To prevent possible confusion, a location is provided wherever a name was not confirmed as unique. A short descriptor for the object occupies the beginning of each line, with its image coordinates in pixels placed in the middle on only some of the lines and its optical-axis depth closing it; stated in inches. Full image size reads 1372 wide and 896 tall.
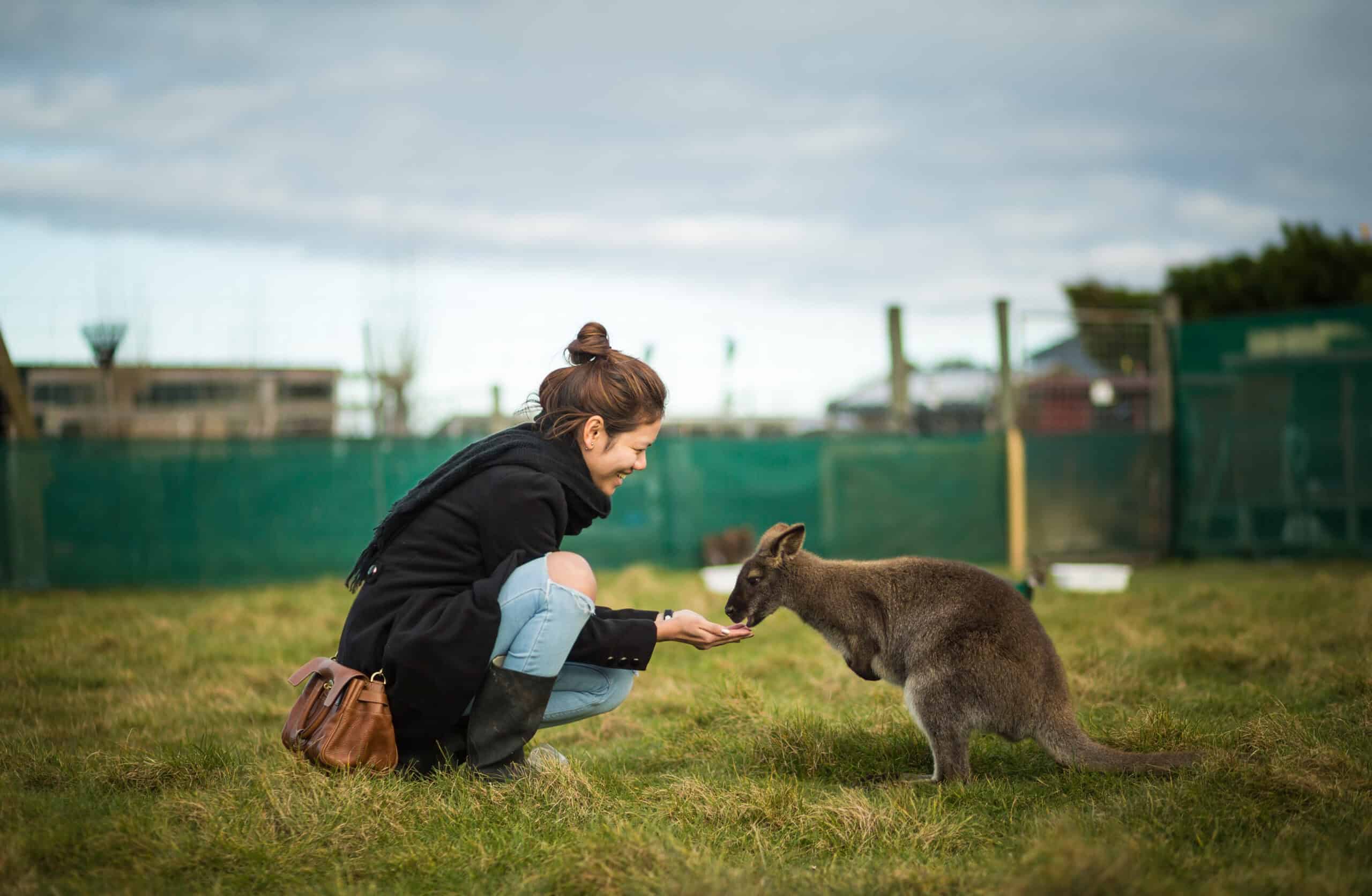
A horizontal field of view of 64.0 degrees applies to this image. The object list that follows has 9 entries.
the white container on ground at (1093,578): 357.1
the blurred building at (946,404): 537.6
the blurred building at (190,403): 430.6
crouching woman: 133.6
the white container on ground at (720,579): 335.9
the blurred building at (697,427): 465.1
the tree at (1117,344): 487.2
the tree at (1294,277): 1136.8
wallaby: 144.9
